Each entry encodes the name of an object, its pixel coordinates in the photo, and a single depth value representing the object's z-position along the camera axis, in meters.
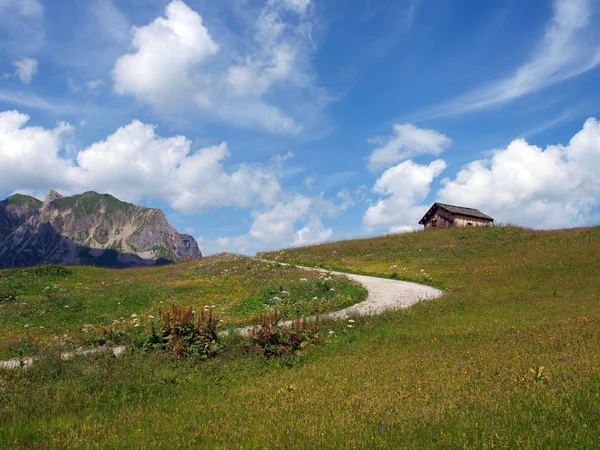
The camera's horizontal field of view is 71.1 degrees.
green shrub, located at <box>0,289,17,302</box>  25.99
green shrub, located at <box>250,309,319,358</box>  12.34
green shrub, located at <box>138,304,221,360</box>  12.22
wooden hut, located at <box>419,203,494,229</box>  62.38
